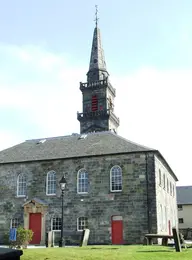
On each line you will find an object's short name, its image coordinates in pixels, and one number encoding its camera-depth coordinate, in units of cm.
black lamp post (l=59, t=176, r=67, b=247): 2148
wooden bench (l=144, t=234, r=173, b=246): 1853
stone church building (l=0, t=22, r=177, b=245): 2712
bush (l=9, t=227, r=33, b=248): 2006
